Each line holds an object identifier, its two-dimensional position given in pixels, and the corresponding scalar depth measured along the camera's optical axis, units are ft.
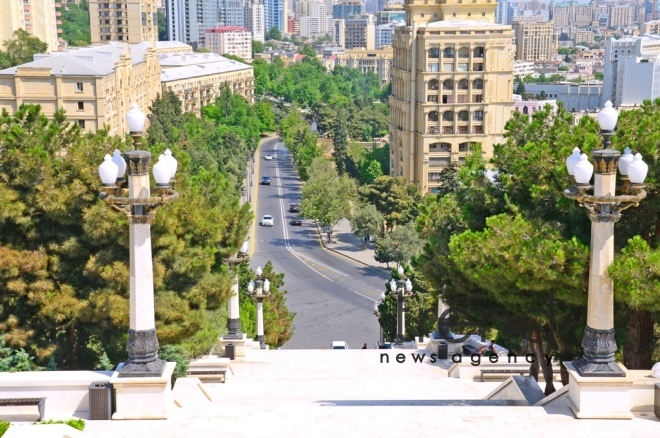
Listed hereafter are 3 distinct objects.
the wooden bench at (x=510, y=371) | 70.20
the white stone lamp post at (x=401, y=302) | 104.78
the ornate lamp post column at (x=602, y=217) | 48.14
